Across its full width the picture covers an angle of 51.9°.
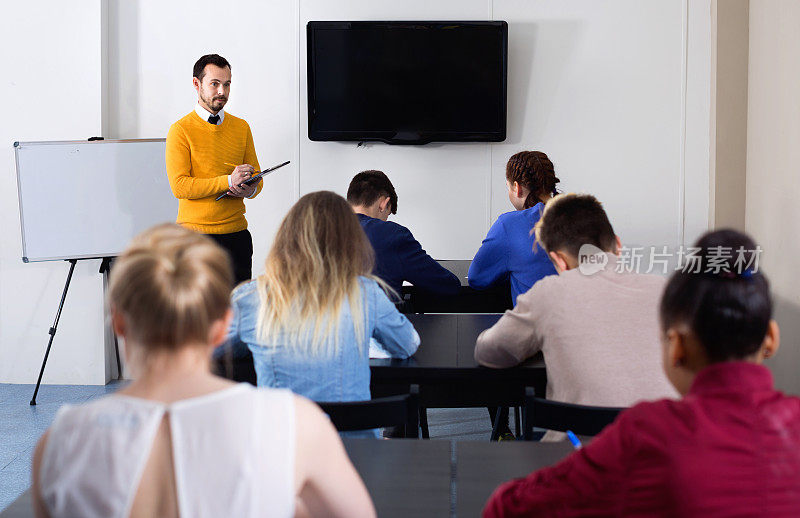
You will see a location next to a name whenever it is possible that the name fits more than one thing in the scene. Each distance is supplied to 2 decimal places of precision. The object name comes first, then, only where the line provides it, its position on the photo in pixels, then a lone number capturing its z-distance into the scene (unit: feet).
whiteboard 14.82
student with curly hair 11.00
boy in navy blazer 11.21
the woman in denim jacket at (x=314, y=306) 6.48
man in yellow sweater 13.70
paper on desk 7.79
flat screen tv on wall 15.99
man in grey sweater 6.28
